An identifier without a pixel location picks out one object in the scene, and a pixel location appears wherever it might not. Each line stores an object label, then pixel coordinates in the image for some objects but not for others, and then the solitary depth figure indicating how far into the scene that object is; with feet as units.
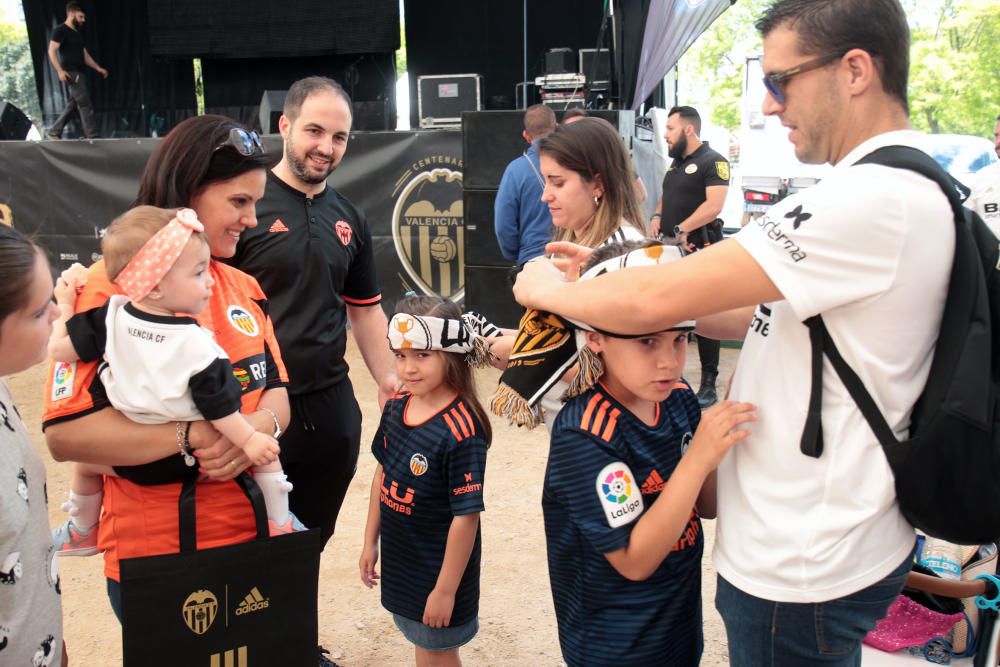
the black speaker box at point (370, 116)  39.96
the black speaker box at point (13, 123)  39.81
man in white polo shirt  4.28
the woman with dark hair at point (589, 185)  8.51
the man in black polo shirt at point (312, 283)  8.95
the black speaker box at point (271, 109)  37.55
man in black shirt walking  40.42
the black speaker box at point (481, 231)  23.06
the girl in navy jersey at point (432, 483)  7.71
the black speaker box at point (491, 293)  23.00
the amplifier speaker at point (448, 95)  36.14
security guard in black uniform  21.24
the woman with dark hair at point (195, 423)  5.98
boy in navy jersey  5.43
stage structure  43.45
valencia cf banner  26.63
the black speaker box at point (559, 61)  31.68
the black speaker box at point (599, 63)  37.76
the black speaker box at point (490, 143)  22.65
